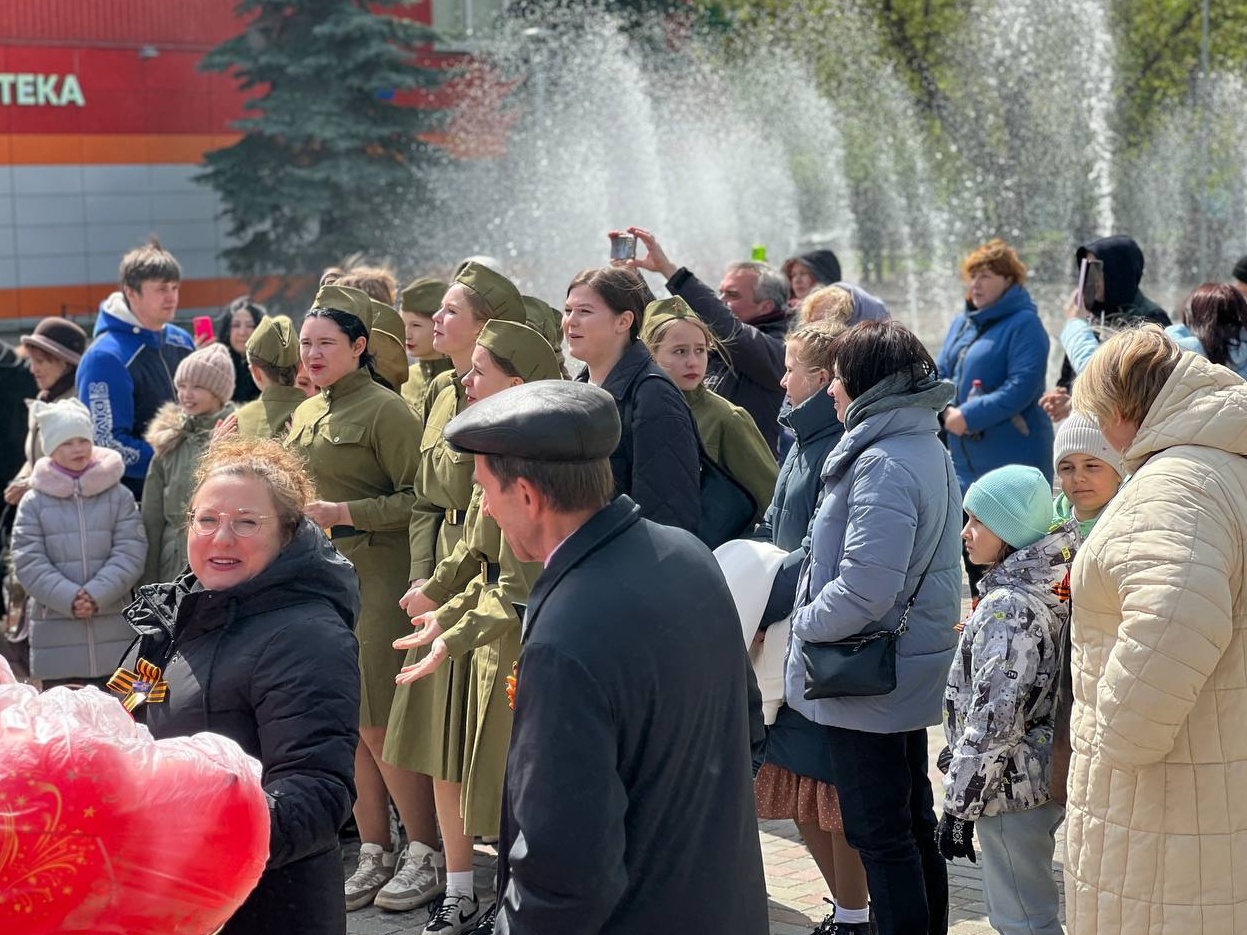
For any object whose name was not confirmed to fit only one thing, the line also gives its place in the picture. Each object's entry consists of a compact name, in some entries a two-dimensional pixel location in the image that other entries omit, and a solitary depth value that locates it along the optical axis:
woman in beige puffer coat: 3.30
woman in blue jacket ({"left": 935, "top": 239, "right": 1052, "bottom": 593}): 7.92
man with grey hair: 6.29
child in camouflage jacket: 4.16
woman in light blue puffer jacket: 4.39
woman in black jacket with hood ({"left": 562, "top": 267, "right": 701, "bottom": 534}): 4.96
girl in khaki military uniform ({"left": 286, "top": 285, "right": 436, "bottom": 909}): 5.78
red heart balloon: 2.35
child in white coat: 6.87
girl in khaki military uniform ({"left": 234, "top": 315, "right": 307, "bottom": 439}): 6.42
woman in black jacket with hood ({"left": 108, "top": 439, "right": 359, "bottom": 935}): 3.19
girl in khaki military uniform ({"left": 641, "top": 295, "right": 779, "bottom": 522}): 5.54
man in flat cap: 2.38
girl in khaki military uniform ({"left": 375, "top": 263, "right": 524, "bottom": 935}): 5.32
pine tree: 25.73
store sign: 26.81
